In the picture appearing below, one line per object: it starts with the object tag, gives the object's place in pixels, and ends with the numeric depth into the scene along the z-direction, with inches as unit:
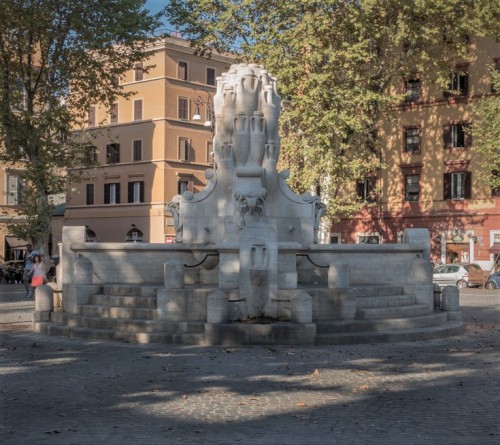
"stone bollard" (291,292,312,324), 566.6
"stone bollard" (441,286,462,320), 718.3
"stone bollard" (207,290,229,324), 568.1
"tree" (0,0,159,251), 1391.5
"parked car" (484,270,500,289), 1572.3
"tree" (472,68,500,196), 1654.8
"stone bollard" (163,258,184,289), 606.2
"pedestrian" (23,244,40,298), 1214.3
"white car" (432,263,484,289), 1633.9
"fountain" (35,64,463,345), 590.2
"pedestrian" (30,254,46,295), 957.8
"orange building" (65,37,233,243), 2470.5
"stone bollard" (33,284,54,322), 685.3
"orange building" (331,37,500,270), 1943.9
